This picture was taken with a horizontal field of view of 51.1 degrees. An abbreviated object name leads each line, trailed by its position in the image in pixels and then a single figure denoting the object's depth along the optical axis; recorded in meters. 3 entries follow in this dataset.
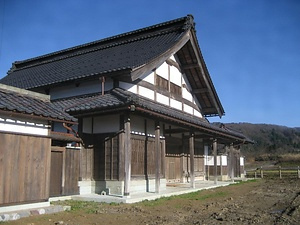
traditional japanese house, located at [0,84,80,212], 7.59
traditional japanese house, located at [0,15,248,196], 11.98
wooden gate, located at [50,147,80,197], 10.59
